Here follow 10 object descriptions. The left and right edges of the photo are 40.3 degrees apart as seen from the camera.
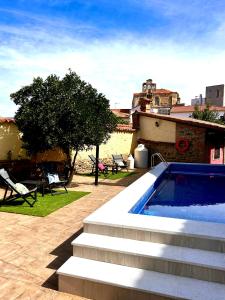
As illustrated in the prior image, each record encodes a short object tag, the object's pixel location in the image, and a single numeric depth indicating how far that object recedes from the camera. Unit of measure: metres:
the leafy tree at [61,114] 12.01
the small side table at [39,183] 10.59
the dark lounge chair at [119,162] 18.25
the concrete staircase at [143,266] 4.44
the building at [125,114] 50.62
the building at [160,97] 72.86
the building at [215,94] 88.44
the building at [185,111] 63.62
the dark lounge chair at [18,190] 9.29
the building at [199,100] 94.69
